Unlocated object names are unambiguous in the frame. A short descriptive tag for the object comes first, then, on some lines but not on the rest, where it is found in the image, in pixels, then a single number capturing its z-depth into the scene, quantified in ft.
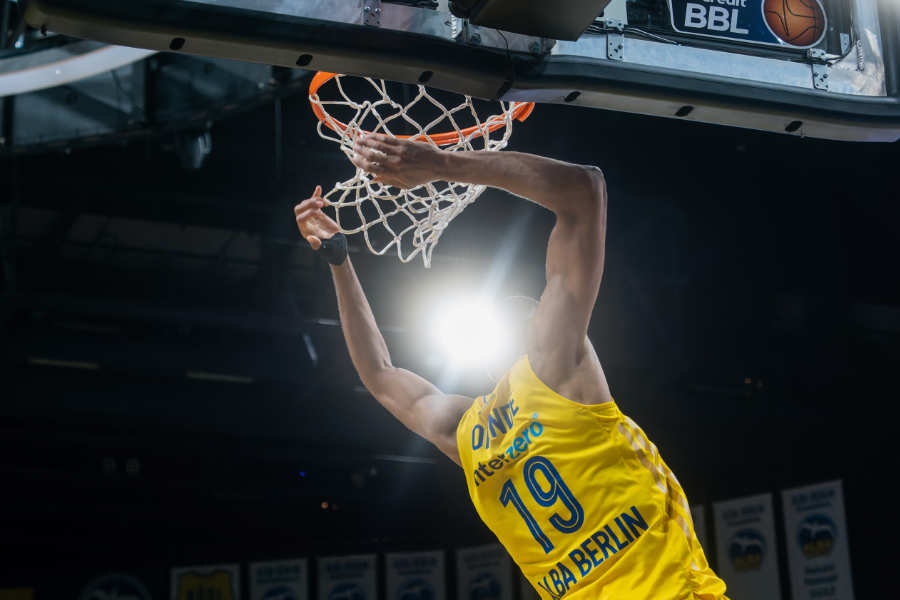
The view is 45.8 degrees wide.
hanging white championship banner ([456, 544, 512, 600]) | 34.71
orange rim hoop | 11.16
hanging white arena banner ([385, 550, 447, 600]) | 35.12
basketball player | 8.29
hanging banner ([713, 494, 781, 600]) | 28.32
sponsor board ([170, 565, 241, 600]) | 33.94
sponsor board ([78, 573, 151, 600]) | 33.22
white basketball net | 10.87
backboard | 7.72
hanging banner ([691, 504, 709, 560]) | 30.19
